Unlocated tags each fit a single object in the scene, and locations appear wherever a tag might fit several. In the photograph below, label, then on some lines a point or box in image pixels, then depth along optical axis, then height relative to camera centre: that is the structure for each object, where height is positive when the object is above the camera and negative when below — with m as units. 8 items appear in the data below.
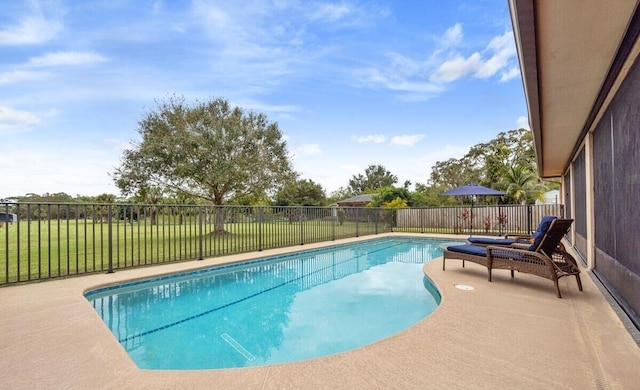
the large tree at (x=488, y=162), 24.34 +3.20
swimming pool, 3.08 -1.52
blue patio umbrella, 12.62 +0.29
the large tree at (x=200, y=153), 11.80 +1.91
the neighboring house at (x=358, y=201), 32.19 -0.16
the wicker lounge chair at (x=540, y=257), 4.18 -0.90
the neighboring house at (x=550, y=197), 22.52 +0.01
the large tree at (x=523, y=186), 19.66 +0.74
